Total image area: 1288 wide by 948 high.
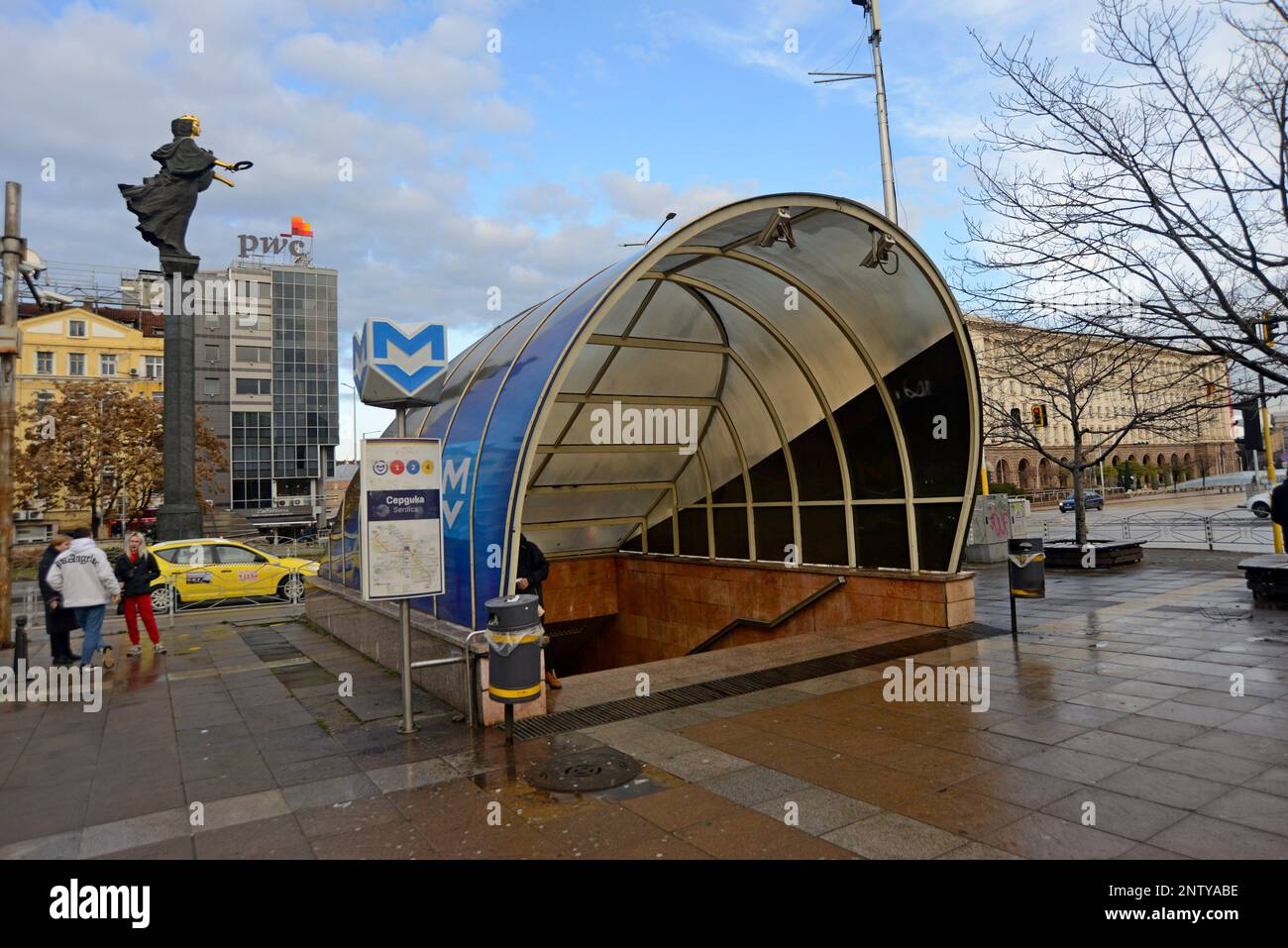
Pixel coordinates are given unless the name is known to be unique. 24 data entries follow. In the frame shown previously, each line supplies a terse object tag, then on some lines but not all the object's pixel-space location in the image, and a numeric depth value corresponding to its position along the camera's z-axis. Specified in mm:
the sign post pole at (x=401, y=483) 6641
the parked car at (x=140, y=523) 37375
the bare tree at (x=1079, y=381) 9961
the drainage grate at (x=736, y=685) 6832
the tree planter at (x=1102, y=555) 16500
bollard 10106
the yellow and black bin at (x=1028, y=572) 9492
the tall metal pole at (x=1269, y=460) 15992
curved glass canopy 7793
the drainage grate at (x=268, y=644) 11117
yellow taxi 16672
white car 29625
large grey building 60688
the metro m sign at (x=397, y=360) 6902
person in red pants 10691
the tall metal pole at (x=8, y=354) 12109
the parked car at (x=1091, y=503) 44938
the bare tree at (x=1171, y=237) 8062
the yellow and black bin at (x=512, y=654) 6020
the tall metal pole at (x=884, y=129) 16066
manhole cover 5270
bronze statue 23516
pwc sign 65812
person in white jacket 9312
